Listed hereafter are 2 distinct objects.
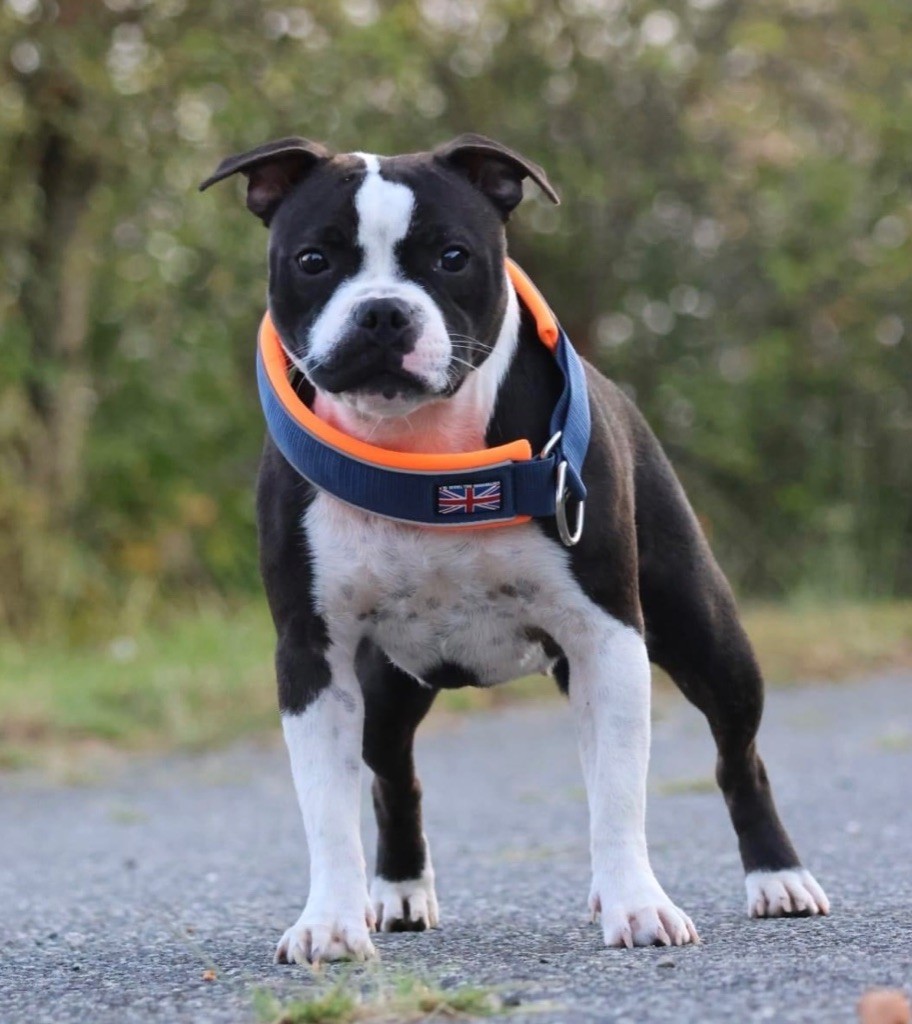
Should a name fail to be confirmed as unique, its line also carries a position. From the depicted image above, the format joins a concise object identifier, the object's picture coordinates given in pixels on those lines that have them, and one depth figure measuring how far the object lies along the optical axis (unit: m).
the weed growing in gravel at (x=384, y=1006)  5.64
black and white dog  7.58
